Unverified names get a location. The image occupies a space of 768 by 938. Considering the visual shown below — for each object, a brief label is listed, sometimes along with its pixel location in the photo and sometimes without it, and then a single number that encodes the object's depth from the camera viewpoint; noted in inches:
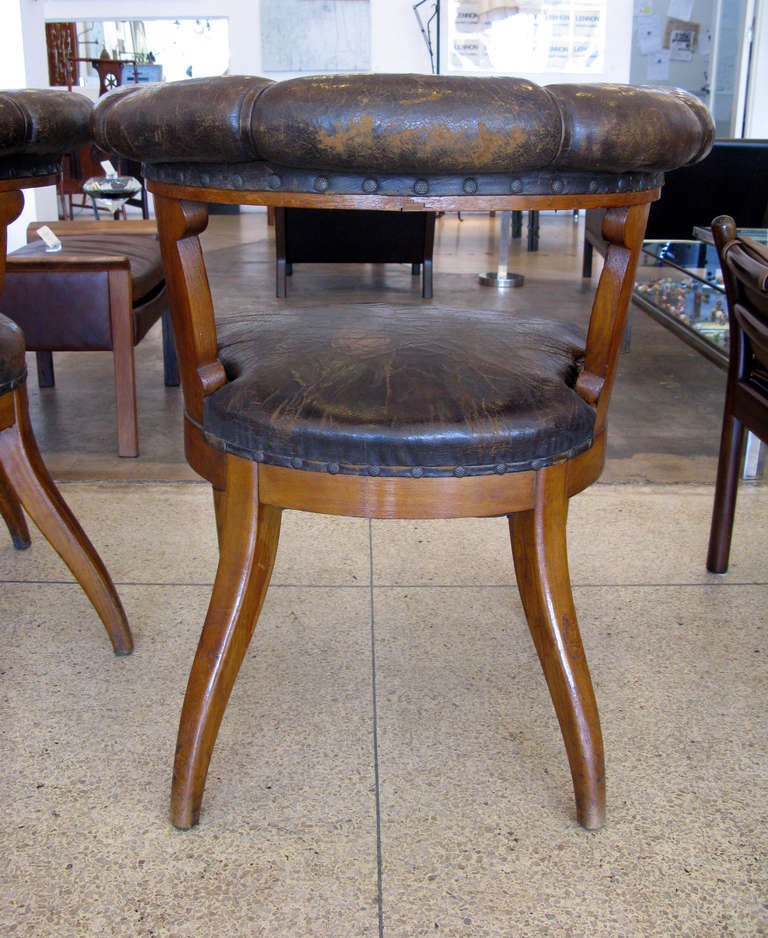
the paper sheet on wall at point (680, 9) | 379.6
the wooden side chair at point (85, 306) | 101.1
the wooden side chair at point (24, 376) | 50.1
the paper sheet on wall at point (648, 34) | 381.4
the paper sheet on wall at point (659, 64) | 386.9
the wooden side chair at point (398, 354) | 36.8
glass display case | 117.1
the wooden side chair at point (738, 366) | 62.5
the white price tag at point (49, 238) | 111.4
